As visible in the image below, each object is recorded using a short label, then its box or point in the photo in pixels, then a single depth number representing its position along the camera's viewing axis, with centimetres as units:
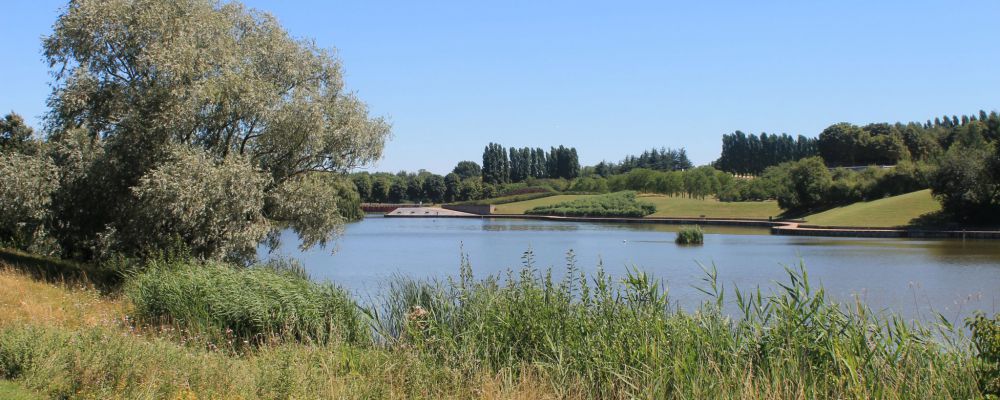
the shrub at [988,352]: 579
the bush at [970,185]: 5438
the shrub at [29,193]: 1719
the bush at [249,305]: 1088
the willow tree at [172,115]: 1784
